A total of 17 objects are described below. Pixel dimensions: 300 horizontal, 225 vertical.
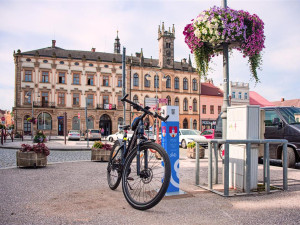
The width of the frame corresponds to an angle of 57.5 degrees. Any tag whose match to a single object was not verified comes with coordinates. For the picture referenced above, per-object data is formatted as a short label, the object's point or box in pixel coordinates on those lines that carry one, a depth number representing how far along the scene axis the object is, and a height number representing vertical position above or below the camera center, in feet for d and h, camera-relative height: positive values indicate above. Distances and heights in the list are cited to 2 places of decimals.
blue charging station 16.05 -1.13
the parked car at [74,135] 111.24 -5.35
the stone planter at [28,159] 27.63 -3.78
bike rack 15.62 -2.42
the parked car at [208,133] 64.91 -2.62
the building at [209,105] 191.31 +12.67
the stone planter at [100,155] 34.83 -4.19
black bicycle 12.45 -2.28
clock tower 179.83 +49.13
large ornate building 151.02 +22.24
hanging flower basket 20.01 +6.87
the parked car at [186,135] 67.31 -3.20
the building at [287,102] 217.27 +17.38
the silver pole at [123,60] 57.11 +12.95
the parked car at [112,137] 101.42 -5.81
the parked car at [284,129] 29.84 -0.67
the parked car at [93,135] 115.01 -5.46
